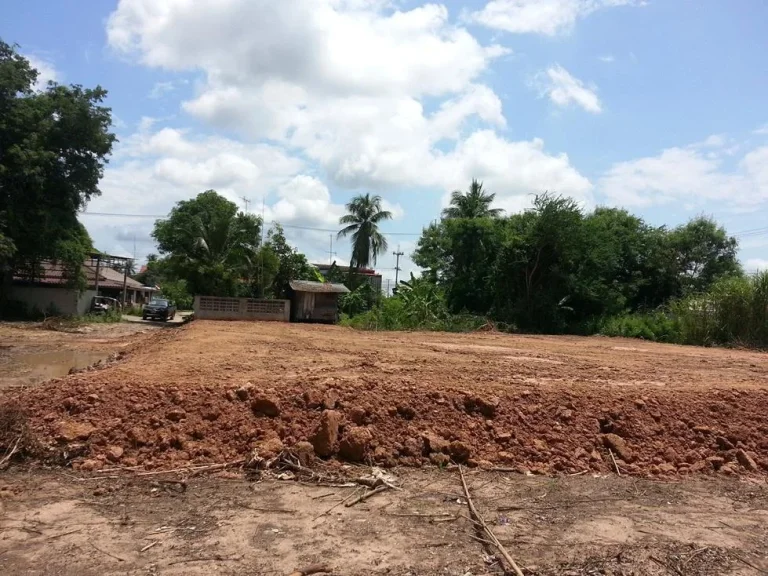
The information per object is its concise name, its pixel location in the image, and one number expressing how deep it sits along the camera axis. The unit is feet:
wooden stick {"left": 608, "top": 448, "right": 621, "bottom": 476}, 20.47
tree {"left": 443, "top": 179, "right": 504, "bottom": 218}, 121.60
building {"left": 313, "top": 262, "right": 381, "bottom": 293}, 119.65
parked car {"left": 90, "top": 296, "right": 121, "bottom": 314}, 109.50
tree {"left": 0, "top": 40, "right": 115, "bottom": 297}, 84.28
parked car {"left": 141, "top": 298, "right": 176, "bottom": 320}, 111.24
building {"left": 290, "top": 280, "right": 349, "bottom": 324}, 96.02
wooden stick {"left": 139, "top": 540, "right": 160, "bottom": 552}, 13.17
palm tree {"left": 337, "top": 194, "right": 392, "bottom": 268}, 131.44
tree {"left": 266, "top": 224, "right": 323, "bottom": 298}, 110.63
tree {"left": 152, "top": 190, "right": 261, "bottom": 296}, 96.27
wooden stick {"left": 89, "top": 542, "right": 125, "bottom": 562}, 12.69
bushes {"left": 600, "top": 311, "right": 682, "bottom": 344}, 75.61
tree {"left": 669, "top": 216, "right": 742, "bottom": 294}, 105.09
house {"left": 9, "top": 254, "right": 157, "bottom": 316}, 98.22
